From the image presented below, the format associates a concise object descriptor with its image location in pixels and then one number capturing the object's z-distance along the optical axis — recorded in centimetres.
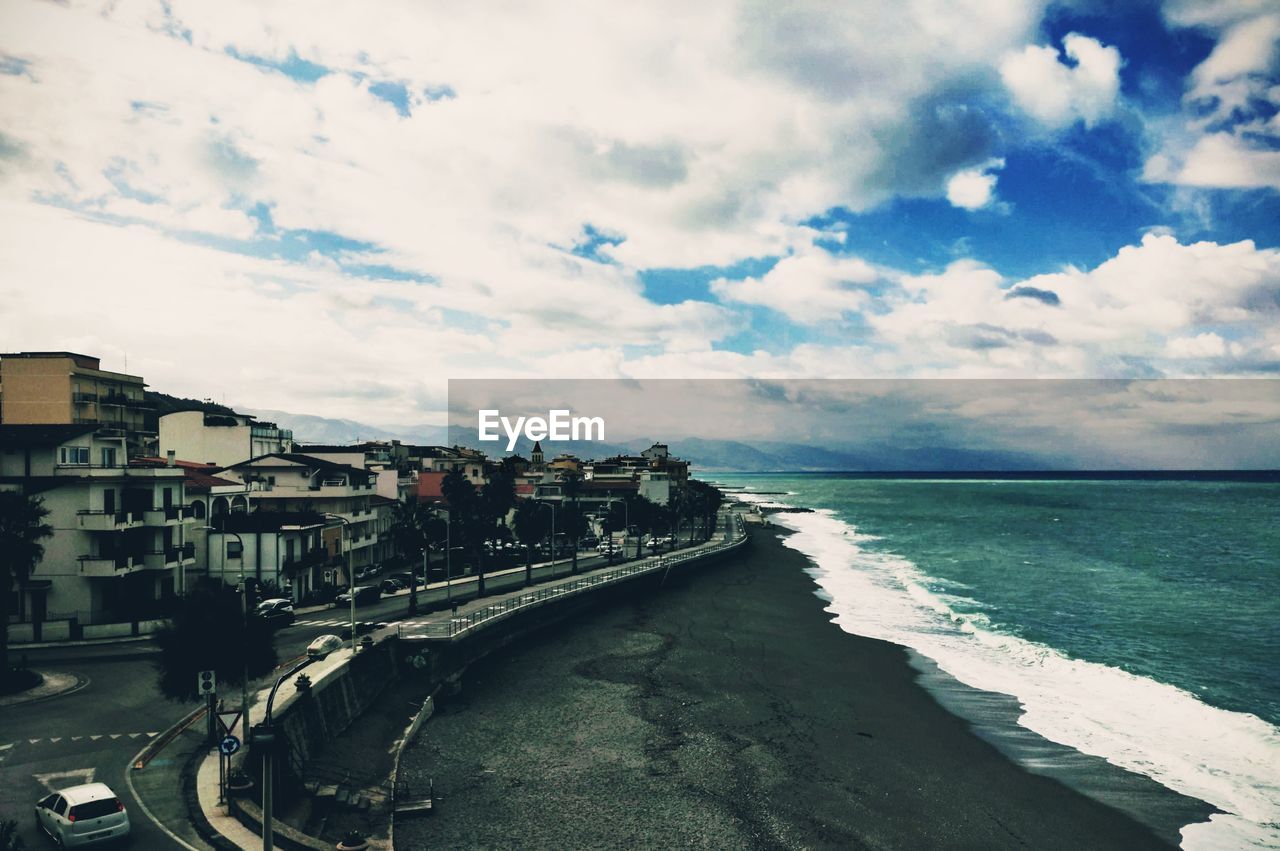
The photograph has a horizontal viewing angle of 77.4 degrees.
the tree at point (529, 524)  7660
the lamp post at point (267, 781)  1861
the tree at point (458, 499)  8356
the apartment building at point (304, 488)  7300
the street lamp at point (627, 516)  11289
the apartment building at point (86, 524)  4622
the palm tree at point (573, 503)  8516
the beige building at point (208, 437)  8800
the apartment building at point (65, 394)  8488
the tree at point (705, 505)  13425
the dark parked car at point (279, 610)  4988
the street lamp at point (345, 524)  7088
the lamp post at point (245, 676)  2661
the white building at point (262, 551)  5872
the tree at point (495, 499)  8691
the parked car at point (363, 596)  5791
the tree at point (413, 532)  5792
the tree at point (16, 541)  3503
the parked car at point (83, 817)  2112
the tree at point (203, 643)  2727
